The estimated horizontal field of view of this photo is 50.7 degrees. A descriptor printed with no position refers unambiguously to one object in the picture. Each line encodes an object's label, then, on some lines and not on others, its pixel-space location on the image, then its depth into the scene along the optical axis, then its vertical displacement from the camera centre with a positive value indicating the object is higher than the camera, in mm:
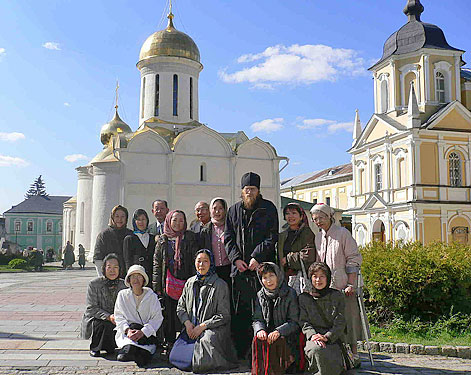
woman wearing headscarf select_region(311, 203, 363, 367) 5555 -277
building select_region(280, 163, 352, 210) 46494 +5314
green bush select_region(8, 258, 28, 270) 23781 -1250
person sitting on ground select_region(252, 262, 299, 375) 5086 -859
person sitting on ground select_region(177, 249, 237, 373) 5400 -850
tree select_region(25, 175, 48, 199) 95544 +9671
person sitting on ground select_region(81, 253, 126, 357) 6125 -729
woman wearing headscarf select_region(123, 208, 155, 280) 6613 -93
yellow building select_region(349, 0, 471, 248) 27484 +5428
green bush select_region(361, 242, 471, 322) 7164 -681
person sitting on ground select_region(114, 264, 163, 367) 5617 -911
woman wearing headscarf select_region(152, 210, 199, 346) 6125 -316
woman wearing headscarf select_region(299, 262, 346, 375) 5148 -805
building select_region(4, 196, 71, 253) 64000 +1798
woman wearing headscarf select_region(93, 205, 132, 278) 6824 +1
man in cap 5727 -32
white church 24531 +4338
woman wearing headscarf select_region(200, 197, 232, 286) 6004 +3
